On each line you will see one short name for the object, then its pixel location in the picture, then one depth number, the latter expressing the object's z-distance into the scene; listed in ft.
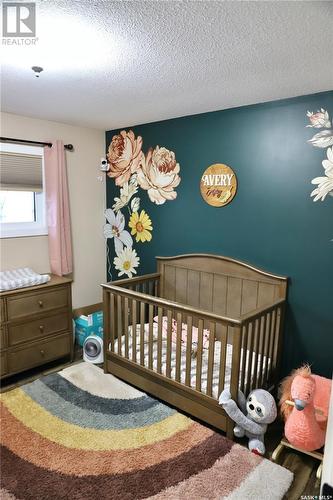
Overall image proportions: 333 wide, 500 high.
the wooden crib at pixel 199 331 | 7.03
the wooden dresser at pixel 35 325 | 8.88
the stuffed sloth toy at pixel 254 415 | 6.53
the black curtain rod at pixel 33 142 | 9.51
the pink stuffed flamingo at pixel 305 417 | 6.04
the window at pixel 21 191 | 9.83
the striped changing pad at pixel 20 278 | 8.93
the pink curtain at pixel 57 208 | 10.54
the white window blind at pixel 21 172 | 9.71
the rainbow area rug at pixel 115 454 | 5.63
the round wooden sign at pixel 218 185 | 8.98
